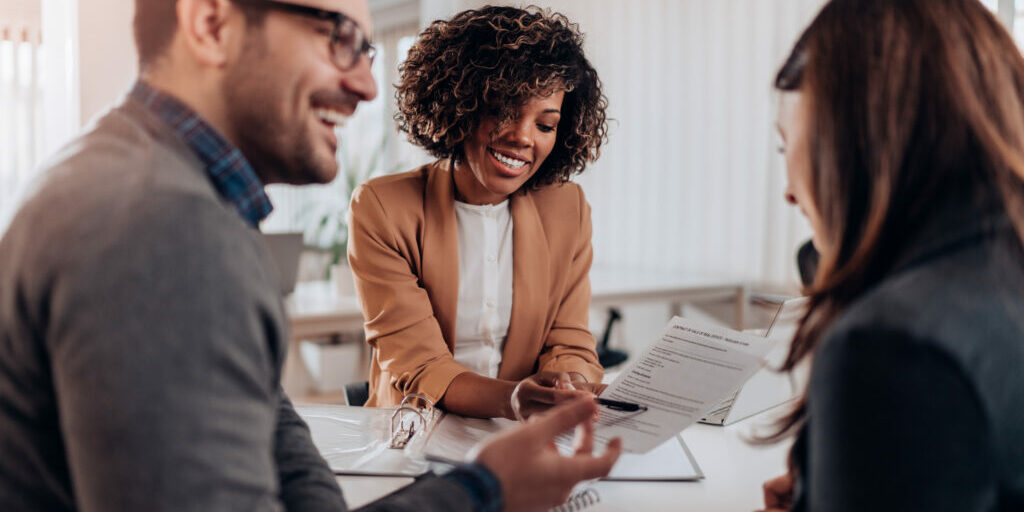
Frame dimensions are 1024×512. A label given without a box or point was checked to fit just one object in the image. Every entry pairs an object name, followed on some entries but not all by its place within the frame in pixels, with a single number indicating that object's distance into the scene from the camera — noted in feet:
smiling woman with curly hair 5.36
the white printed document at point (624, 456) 3.90
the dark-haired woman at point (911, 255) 1.91
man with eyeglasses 1.83
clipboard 3.91
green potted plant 12.65
